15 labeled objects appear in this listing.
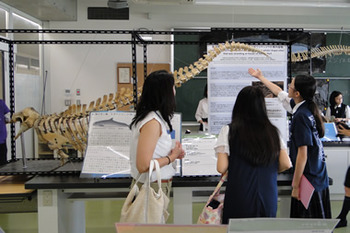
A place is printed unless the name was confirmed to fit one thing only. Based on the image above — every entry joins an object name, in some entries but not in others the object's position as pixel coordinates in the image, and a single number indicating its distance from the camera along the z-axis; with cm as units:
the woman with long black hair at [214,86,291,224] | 142
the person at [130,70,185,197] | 144
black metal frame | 220
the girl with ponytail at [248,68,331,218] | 189
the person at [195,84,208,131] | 446
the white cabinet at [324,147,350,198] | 387
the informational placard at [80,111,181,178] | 210
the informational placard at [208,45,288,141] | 238
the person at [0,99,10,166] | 357
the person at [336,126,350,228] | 262
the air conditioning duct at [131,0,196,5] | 461
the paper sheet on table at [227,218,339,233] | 87
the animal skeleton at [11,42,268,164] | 246
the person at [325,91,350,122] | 457
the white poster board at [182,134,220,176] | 218
